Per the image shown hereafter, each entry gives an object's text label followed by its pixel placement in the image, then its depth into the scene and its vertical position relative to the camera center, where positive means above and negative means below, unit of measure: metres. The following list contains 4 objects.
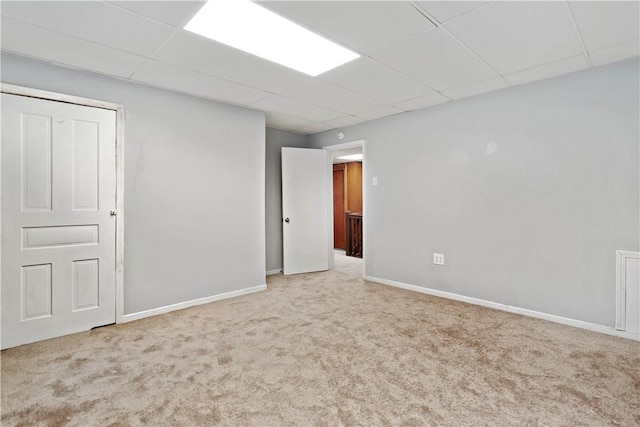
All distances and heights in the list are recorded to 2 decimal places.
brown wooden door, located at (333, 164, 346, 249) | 7.86 +0.25
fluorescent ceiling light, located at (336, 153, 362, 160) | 6.98 +1.34
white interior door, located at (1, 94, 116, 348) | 2.47 -0.02
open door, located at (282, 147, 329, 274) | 4.93 +0.08
